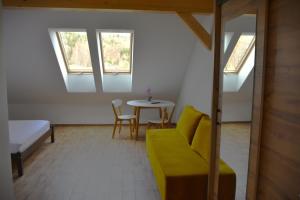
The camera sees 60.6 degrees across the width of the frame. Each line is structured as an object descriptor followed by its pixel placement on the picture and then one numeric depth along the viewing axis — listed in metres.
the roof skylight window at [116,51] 4.74
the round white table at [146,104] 4.67
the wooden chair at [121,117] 4.82
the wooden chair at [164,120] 4.82
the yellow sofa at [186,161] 2.23
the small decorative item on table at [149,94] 5.21
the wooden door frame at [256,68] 1.43
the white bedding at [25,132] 3.22
